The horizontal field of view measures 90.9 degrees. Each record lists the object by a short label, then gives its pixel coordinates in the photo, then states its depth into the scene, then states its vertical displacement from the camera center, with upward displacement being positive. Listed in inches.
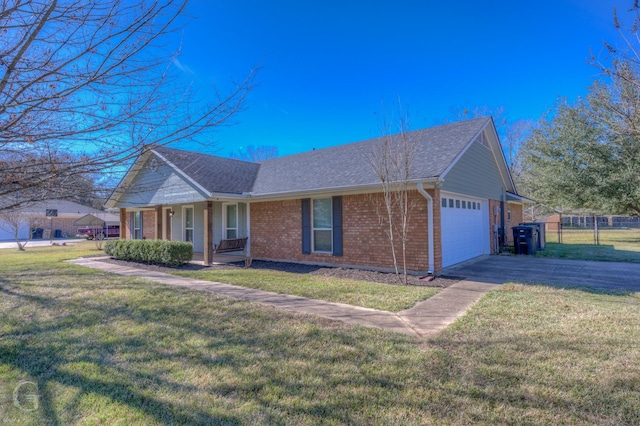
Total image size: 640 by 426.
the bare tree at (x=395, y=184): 320.8 +40.3
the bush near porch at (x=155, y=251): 442.0 -38.0
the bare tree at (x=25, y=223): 849.1 +15.2
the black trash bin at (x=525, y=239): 522.6 -31.8
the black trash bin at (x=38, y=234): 1350.4 -28.6
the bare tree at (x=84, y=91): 120.0 +56.2
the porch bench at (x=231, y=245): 455.5 -31.1
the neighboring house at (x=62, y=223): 1341.0 +18.9
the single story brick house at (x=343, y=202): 363.9 +30.9
